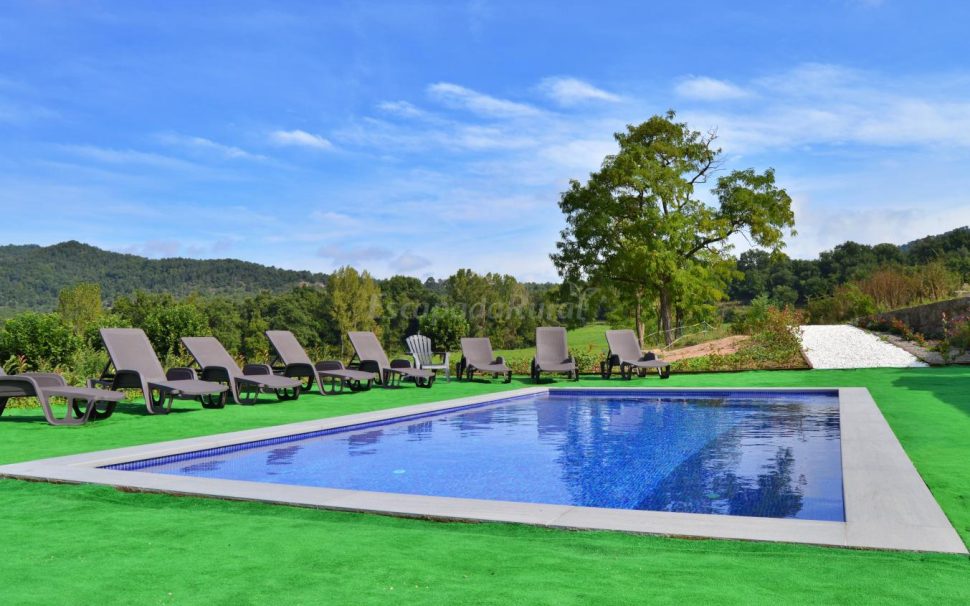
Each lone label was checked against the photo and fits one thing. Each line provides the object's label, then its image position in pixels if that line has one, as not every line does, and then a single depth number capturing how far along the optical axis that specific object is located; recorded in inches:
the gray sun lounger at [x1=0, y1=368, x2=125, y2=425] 304.8
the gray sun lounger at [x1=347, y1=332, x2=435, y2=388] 512.7
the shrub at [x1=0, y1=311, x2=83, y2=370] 507.2
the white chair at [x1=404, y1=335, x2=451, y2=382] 596.4
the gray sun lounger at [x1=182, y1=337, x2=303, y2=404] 403.9
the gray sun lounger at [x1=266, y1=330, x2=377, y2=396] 462.6
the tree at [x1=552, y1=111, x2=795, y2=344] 1123.9
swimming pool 140.1
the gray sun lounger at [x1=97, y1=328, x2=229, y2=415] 352.5
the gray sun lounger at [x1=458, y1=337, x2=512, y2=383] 585.2
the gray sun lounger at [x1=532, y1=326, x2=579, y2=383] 573.3
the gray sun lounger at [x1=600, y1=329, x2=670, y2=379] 580.7
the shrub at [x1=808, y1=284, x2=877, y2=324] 978.5
